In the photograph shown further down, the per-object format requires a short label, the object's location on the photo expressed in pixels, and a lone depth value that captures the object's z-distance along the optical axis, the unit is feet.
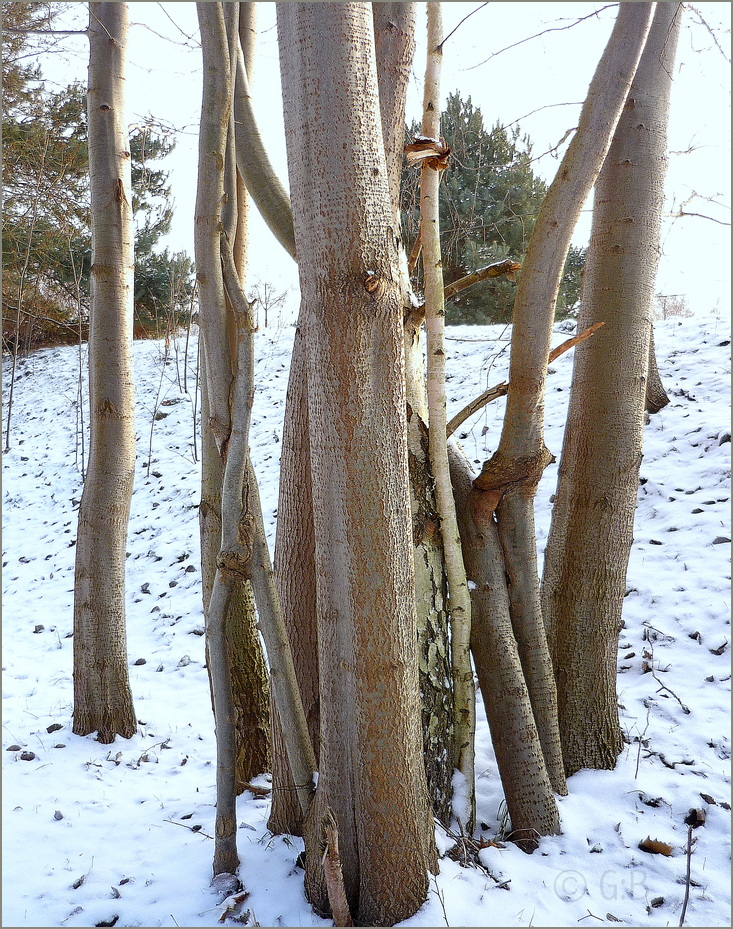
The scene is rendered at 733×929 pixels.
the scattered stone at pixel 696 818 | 8.31
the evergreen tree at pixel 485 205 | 27.15
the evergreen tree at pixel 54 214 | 29.51
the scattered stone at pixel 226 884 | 7.24
